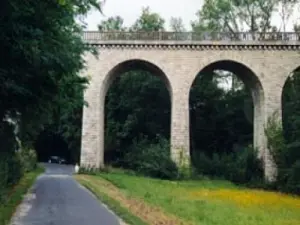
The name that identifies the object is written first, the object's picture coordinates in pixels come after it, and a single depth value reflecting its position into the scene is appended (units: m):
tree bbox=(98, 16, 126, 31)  62.41
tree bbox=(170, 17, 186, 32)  60.69
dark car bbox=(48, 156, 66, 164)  67.66
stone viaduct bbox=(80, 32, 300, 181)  37.72
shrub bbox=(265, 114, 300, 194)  30.14
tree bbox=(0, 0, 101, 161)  10.86
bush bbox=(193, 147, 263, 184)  37.03
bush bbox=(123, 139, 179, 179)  35.22
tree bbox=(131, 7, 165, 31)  60.34
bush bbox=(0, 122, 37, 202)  16.18
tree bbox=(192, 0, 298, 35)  52.12
